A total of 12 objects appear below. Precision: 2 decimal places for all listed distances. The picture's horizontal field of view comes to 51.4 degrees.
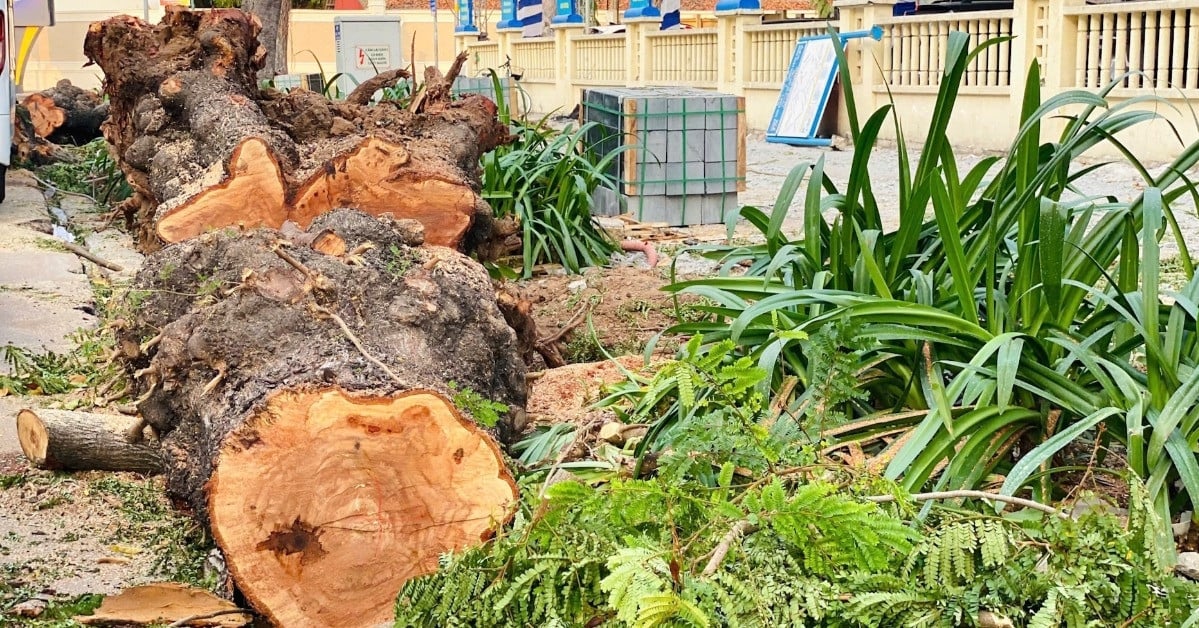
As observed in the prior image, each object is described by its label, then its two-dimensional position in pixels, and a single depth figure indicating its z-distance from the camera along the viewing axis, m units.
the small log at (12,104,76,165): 10.74
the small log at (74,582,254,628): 2.93
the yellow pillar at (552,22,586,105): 23.91
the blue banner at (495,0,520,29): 27.08
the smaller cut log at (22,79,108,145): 12.15
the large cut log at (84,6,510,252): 5.50
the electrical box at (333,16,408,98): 16.06
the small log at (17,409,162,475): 3.82
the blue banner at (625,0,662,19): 21.20
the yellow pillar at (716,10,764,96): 18.17
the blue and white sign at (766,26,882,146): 15.72
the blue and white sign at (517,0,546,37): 25.70
